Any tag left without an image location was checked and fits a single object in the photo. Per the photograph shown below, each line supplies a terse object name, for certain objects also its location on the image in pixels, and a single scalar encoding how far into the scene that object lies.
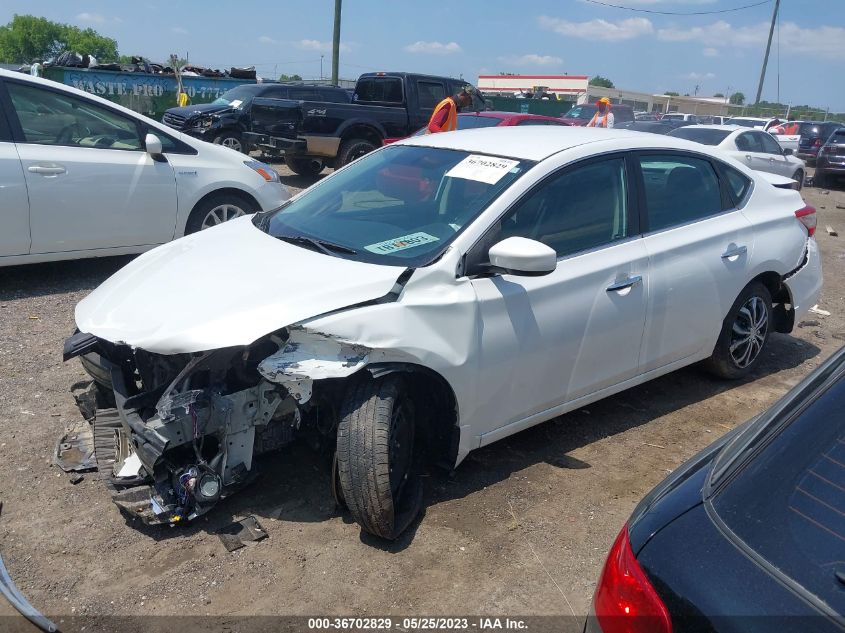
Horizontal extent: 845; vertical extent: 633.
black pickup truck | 12.52
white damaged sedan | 2.97
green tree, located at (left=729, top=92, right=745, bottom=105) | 104.94
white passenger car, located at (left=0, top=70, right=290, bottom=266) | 5.72
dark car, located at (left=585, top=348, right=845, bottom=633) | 1.37
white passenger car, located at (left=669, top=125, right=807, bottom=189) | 13.66
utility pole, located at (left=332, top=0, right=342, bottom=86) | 22.78
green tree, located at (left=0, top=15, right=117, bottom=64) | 91.81
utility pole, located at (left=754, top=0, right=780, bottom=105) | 39.71
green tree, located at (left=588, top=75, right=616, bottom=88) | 117.76
